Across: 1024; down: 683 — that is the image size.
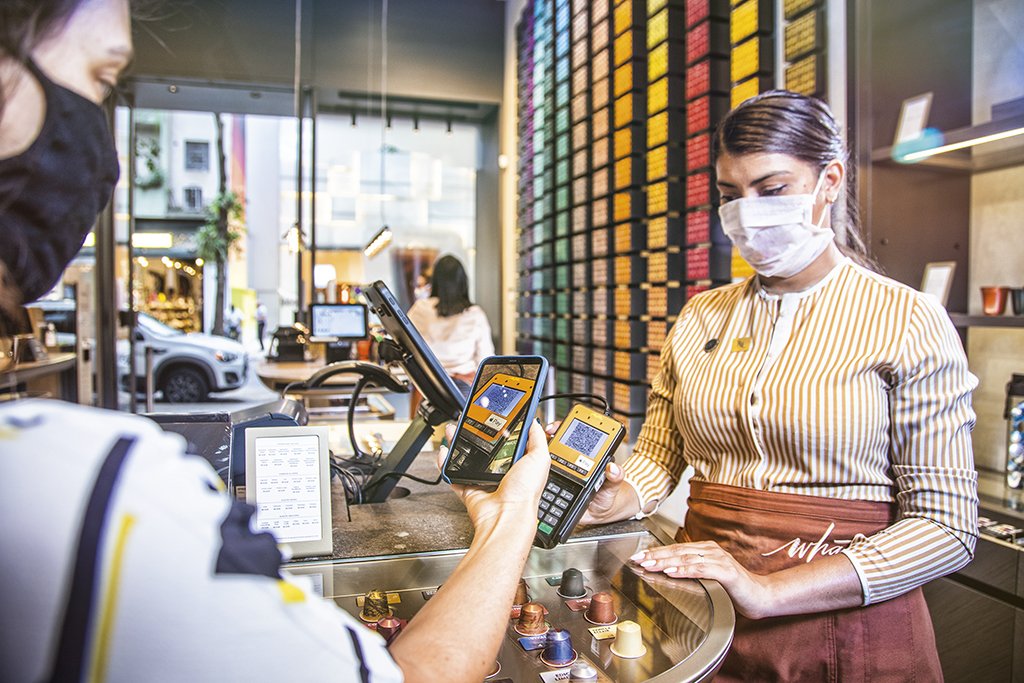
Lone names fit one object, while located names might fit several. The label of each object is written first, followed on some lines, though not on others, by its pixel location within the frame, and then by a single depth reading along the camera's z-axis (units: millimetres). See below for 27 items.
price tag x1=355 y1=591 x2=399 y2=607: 1139
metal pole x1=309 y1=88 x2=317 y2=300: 7973
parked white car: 7520
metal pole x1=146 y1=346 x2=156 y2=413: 7152
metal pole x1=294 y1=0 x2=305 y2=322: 7793
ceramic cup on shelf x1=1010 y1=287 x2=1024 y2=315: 2336
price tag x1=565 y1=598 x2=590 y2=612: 1126
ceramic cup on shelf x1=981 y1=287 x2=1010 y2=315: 2379
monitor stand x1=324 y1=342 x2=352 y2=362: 6023
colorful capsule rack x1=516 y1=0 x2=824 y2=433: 4043
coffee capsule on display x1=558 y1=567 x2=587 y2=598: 1167
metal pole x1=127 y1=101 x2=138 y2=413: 7234
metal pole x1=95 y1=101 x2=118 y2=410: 7164
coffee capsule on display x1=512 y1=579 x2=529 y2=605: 1124
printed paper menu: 1179
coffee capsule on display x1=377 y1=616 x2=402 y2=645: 1032
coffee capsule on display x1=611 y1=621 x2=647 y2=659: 976
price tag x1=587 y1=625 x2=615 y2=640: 1041
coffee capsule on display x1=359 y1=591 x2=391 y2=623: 1085
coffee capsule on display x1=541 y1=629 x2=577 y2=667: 957
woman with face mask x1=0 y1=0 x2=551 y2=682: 411
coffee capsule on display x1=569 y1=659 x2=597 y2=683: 913
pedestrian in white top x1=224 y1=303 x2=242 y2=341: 7918
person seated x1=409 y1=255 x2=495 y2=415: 4973
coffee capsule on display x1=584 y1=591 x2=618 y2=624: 1077
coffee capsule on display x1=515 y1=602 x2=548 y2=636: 1038
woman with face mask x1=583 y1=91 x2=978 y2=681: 1186
